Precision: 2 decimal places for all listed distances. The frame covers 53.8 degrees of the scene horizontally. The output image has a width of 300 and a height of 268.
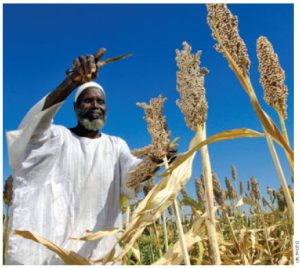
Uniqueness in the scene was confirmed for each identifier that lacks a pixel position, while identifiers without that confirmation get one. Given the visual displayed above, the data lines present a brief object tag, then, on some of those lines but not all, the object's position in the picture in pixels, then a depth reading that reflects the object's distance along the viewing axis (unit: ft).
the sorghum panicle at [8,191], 7.30
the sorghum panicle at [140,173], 5.63
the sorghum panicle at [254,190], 12.17
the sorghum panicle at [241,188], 12.05
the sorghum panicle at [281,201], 10.55
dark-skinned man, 7.77
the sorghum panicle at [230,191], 10.90
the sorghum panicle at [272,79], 3.16
